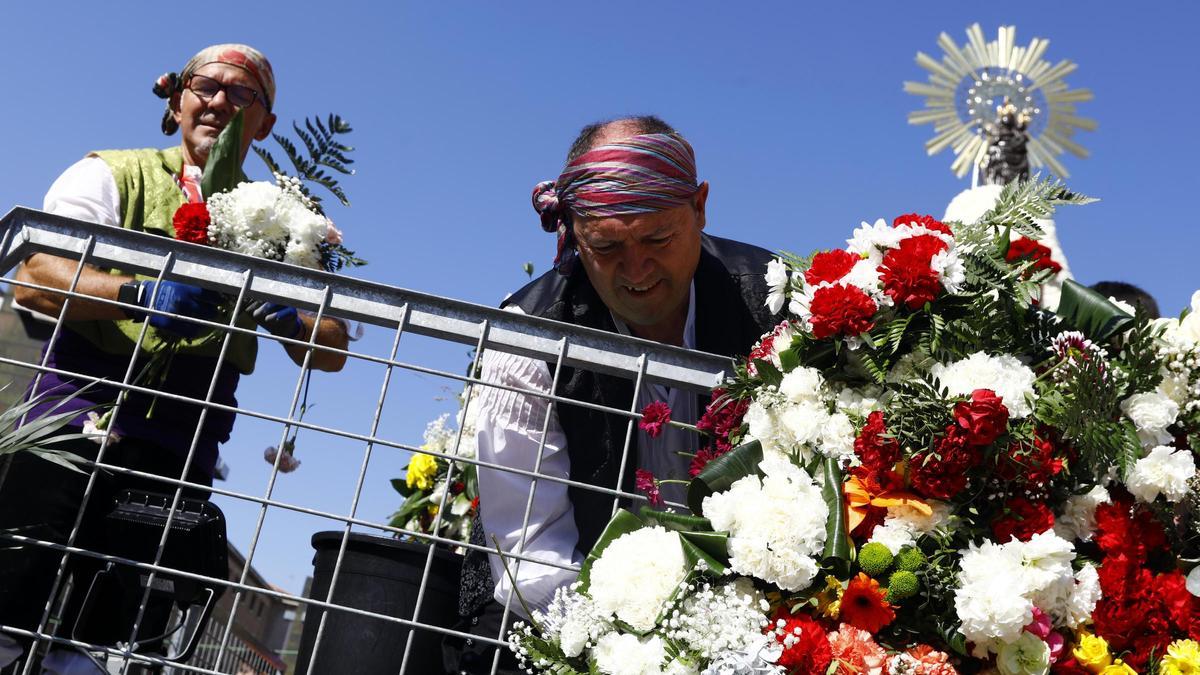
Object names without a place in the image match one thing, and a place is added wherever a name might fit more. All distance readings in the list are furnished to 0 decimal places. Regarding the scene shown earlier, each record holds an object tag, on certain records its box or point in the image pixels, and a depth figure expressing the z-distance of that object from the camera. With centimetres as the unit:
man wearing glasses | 269
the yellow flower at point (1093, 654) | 207
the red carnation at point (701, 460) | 250
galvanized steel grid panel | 242
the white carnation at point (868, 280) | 239
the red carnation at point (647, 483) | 258
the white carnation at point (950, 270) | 237
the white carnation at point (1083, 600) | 208
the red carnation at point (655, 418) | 243
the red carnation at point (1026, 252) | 250
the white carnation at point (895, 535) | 209
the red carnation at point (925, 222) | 254
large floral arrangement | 204
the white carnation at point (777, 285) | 260
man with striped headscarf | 319
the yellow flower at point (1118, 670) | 207
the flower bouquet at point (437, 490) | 491
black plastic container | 313
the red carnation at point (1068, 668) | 207
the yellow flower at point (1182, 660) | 211
